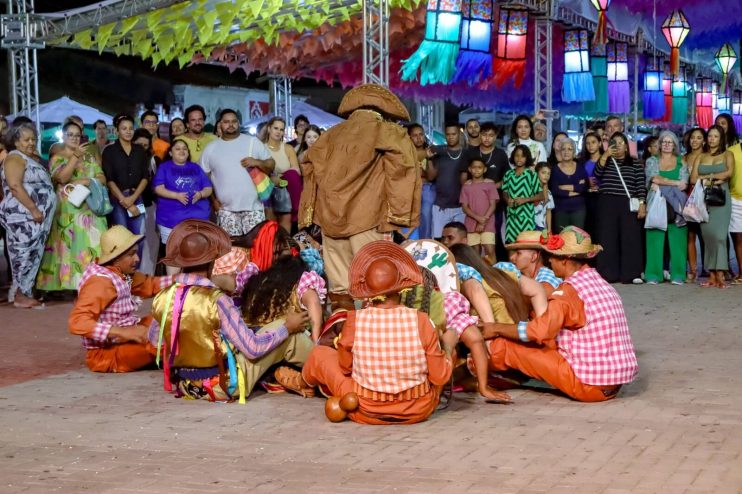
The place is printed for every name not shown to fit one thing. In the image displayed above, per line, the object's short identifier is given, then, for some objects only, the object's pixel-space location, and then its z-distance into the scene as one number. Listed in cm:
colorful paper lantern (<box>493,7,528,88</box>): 1455
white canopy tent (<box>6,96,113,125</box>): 1989
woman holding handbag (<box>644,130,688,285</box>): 1195
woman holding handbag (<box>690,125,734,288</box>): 1157
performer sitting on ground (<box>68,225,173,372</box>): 697
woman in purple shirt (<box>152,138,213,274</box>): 1066
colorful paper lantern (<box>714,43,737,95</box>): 2053
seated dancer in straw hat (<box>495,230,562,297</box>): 638
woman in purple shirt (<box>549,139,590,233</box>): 1211
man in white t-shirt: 1059
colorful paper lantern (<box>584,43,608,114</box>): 1733
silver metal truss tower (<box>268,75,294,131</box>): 2012
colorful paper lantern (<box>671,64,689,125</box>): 2120
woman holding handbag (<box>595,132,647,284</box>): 1201
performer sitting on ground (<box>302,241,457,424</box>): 550
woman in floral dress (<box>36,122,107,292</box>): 1065
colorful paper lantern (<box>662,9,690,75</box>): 1641
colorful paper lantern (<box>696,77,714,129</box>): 2370
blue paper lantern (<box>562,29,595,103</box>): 1605
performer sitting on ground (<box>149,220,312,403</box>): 611
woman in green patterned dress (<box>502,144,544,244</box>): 1170
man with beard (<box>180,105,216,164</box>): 1103
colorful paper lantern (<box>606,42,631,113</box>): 1775
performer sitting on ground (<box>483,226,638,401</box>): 598
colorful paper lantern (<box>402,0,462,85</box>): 1255
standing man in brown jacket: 755
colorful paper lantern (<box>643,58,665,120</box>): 1998
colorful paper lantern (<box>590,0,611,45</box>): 1355
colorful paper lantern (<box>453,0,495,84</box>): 1309
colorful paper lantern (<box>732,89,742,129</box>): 2683
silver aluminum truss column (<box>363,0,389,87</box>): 1069
